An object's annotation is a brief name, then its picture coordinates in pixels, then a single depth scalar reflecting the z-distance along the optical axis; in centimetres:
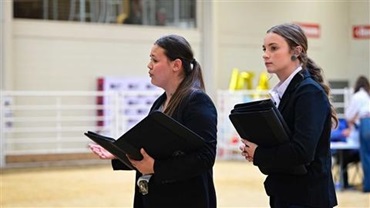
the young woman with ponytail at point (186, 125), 484
